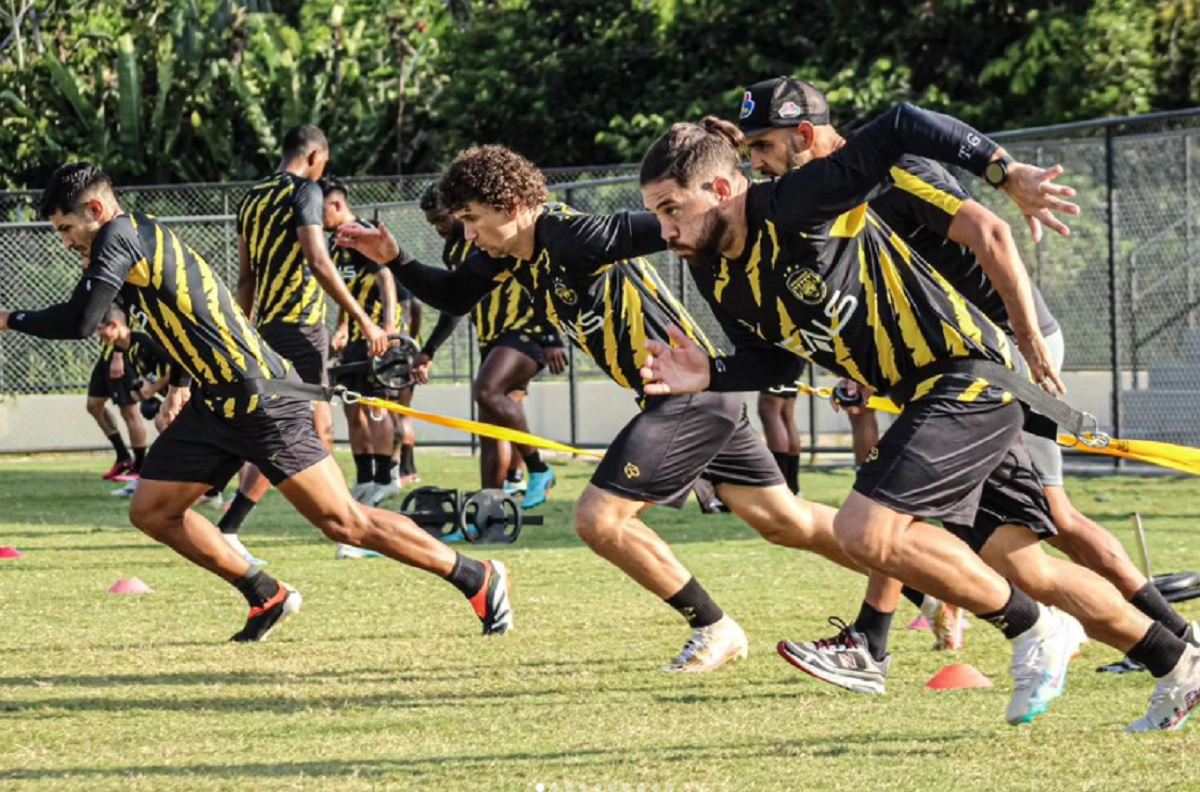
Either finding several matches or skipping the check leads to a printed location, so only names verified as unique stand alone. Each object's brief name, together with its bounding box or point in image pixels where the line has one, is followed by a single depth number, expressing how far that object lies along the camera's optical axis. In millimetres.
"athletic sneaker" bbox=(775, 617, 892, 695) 12617
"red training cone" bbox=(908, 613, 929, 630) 15891
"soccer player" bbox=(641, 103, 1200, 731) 11062
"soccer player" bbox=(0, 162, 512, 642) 15023
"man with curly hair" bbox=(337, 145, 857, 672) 13812
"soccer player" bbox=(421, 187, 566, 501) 24469
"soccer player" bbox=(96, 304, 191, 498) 29359
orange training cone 13219
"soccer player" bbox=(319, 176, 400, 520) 26125
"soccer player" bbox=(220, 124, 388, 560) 21187
